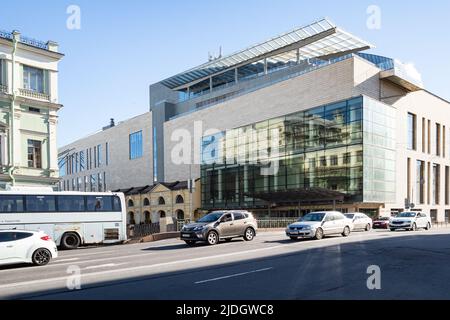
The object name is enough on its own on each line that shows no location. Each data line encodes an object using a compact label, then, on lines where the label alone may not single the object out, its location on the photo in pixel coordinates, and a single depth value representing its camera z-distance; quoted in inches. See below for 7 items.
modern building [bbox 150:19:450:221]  1804.9
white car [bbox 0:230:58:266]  532.0
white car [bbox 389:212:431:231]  1204.4
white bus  797.7
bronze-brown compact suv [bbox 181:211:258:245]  787.4
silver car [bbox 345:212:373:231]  1080.0
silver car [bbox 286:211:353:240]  833.3
